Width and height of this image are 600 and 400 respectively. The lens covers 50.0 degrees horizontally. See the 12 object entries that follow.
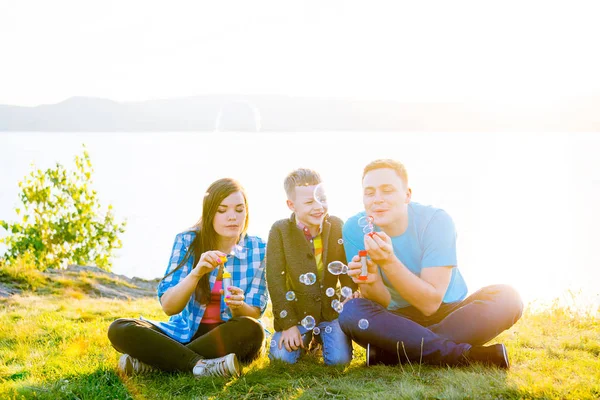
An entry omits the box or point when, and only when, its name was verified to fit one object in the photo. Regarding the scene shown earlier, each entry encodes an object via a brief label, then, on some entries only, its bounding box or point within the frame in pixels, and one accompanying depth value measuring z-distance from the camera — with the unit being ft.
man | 12.64
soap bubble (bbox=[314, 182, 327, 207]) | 13.93
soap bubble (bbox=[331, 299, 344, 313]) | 14.57
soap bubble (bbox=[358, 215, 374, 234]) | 12.77
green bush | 36.63
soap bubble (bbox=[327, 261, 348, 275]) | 14.19
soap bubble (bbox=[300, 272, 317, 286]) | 14.39
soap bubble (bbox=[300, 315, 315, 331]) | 14.40
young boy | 14.07
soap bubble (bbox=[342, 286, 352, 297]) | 14.49
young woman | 13.17
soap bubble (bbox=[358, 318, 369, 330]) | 13.05
